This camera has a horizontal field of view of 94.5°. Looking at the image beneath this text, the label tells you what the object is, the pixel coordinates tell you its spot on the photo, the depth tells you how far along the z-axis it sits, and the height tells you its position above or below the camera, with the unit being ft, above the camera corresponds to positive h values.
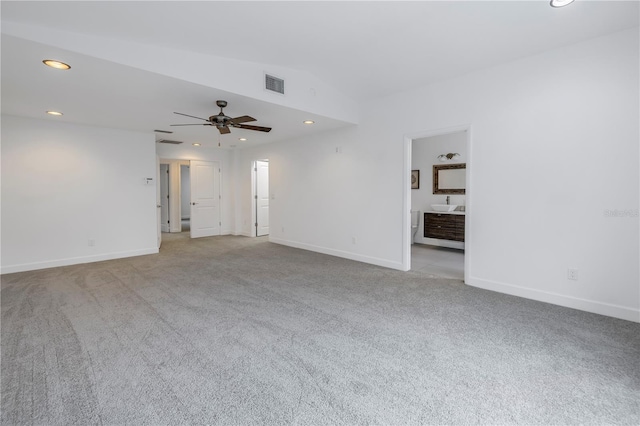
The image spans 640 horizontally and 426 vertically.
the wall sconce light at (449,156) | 20.84 +3.29
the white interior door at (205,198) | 25.70 +0.42
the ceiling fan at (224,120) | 12.19 +3.46
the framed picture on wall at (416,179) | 23.15 +1.86
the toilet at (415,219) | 22.88 -1.26
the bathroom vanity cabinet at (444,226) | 19.52 -1.58
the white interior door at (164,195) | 30.86 +0.82
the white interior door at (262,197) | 26.66 +0.53
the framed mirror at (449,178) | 20.93 +1.77
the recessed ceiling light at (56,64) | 9.05 +4.34
